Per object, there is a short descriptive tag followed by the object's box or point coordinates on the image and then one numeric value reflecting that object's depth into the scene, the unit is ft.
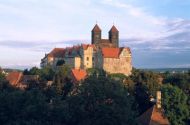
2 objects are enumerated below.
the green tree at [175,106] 109.91
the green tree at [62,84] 123.99
